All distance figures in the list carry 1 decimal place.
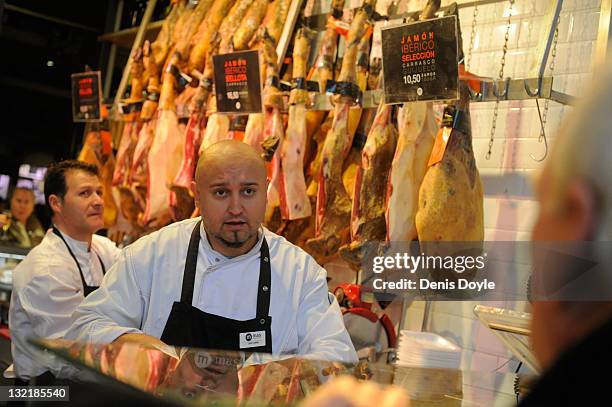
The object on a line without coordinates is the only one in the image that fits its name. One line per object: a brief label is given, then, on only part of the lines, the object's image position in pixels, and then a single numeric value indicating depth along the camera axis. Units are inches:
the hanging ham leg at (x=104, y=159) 250.1
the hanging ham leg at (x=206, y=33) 230.1
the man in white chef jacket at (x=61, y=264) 144.9
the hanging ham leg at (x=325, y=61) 185.6
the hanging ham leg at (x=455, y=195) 137.6
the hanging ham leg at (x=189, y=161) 203.2
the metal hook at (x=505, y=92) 137.6
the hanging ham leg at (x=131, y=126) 236.4
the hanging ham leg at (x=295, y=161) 171.9
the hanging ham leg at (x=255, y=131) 185.3
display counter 44.9
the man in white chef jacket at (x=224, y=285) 115.4
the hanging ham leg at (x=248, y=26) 213.5
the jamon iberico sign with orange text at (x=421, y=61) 132.4
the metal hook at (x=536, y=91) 133.0
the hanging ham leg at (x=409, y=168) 146.6
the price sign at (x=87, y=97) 245.6
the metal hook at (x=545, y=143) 150.0
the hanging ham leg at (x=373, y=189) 154.8
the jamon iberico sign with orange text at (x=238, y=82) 178.1
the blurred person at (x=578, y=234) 24.4
